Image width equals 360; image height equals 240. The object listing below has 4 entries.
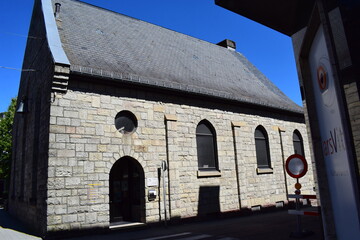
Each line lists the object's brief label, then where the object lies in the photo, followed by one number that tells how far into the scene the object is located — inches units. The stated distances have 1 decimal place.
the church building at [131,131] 372.2
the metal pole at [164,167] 414.0
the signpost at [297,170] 289.7
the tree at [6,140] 1079.7
